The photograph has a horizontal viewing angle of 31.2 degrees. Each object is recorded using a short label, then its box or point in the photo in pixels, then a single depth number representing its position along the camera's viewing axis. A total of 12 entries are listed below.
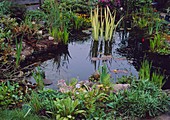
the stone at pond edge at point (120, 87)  3.88
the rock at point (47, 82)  4.44
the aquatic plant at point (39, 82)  3.95
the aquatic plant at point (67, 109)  3.22
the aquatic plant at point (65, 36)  5.77
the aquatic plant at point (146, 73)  3.94
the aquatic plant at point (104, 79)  3.85
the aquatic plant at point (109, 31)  5.98
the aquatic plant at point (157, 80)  3.88
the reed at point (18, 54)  4.28
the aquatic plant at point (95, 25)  6.00
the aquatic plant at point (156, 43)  5.54
